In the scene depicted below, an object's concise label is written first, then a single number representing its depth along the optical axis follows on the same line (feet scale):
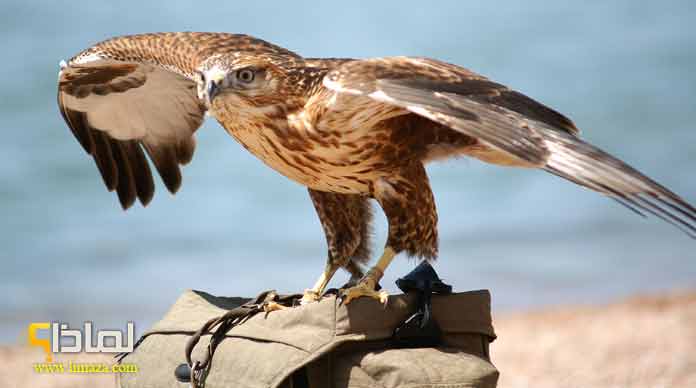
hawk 18.43
